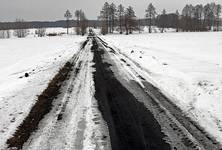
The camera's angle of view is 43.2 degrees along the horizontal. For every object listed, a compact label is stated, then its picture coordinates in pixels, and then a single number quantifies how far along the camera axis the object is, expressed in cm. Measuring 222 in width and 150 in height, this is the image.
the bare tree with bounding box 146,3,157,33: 10150
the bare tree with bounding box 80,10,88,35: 9092
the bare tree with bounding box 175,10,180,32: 10450
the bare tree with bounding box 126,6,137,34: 8256
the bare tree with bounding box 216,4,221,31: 12400
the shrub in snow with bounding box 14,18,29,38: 13685
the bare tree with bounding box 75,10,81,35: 9692
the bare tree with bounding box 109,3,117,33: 9911
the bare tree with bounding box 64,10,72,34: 11088
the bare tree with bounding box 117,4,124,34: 9225
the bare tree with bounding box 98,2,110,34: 9960
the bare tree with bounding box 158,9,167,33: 11754
